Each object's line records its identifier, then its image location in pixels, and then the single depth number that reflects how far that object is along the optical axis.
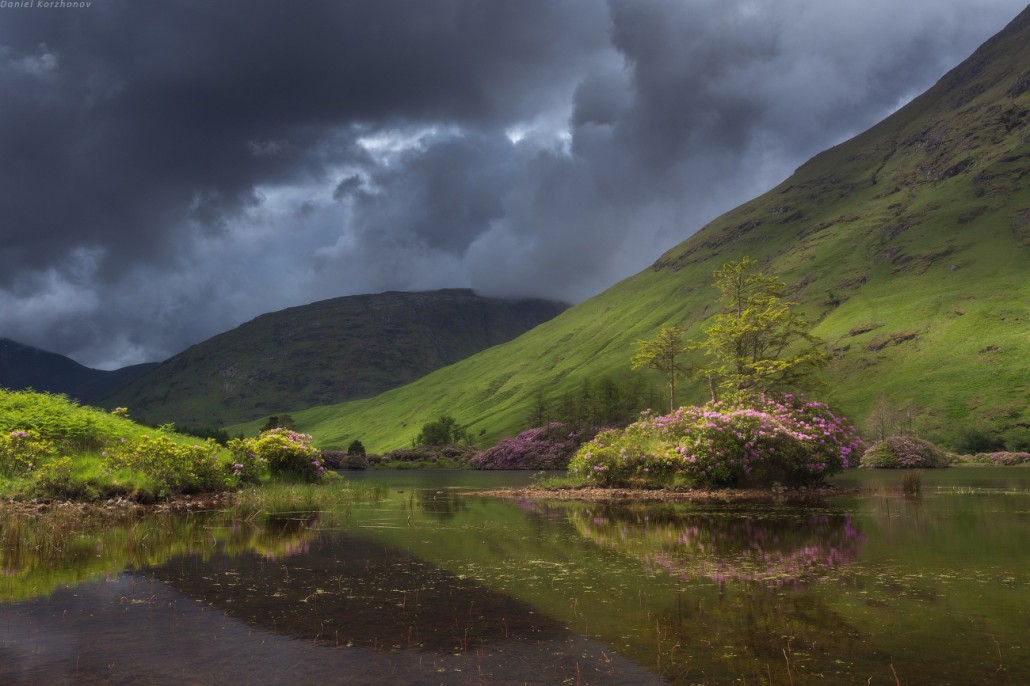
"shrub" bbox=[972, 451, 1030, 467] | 105.31
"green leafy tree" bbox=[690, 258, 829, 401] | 51.66
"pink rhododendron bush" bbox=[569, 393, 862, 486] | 37.69
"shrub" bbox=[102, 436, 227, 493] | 29.92
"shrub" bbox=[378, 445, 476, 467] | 162.91
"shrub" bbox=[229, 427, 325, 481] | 37.00
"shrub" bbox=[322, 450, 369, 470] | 155.82
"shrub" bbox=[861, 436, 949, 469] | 100.19
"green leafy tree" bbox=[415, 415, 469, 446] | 194.50
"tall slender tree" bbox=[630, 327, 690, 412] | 67.81
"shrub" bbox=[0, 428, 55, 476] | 27.08
